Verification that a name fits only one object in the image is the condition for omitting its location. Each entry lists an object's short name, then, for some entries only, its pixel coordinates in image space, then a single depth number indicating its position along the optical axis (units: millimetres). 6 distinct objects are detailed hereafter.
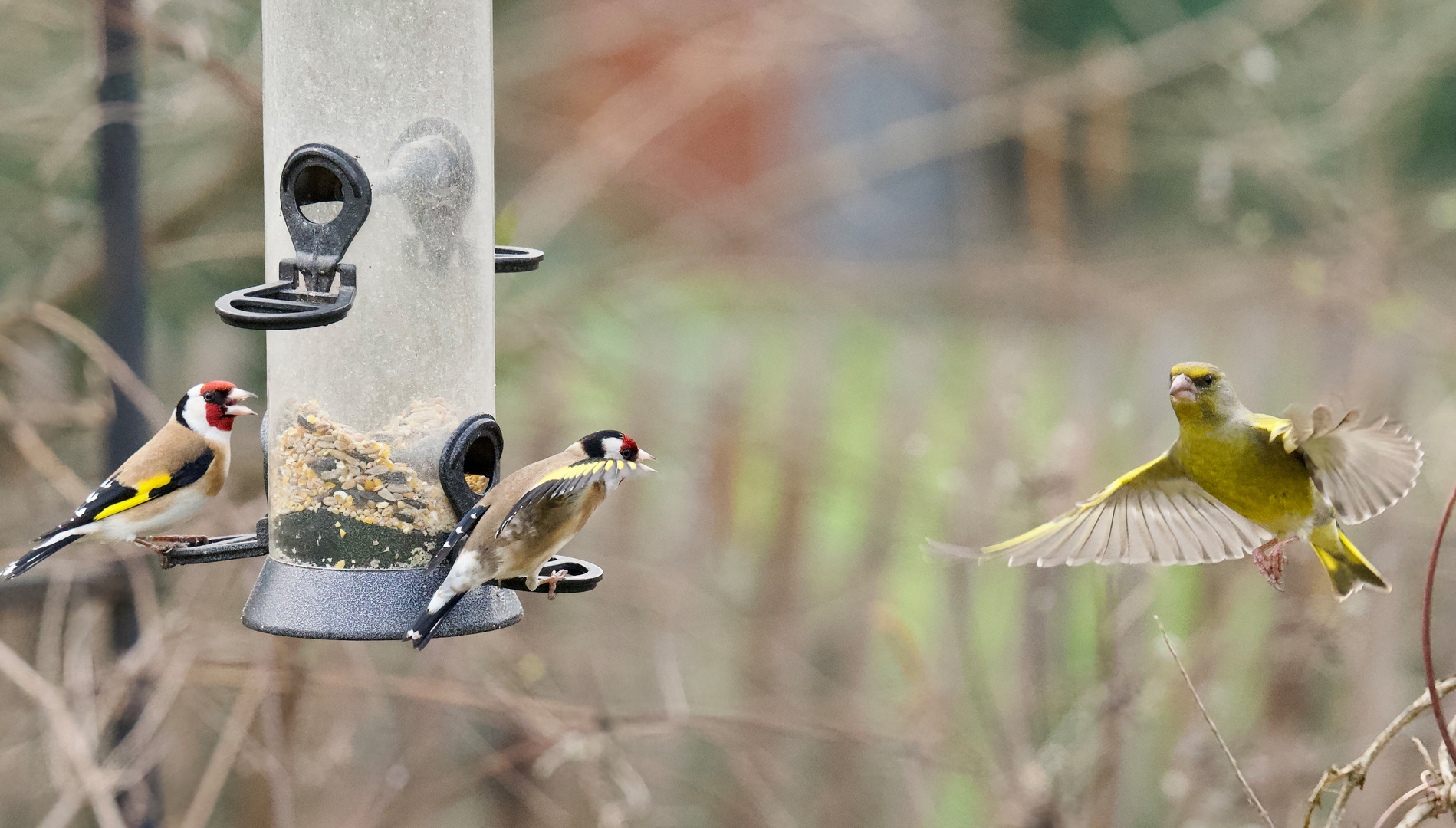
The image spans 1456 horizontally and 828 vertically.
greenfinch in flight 5383
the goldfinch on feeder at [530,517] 5430
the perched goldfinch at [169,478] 6719
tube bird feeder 6004
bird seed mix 6020
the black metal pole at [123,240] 8766
